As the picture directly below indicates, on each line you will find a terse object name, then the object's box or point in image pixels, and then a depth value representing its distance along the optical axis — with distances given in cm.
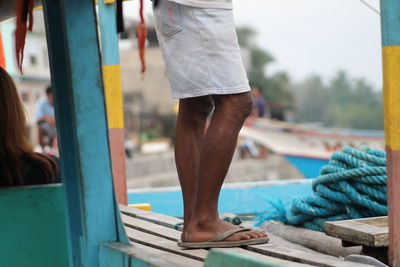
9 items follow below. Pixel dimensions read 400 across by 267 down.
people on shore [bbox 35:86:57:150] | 1753
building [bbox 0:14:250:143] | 5867
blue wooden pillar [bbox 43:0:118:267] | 369
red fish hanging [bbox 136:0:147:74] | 481
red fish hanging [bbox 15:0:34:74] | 367
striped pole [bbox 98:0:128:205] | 627
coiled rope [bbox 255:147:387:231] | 493
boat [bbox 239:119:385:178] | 2600
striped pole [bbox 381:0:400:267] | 361
